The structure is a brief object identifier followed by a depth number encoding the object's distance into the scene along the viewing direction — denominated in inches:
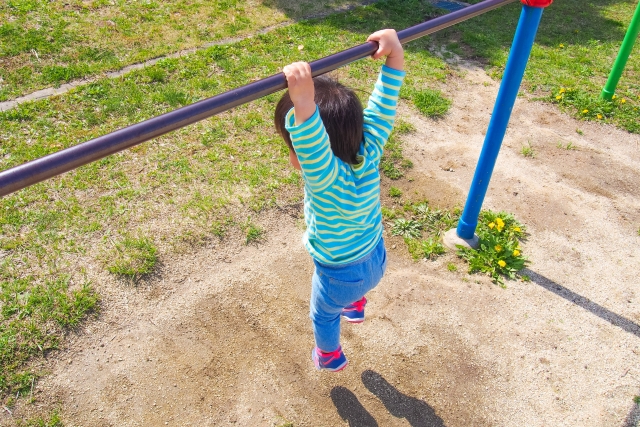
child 59.6
